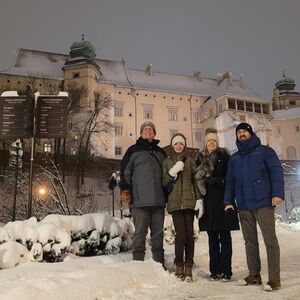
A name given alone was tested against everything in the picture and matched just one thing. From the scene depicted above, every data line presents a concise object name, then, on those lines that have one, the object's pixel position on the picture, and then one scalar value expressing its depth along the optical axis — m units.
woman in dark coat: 4.34
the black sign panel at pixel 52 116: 7.58
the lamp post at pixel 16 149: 12.44
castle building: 37.16
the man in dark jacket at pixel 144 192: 4.52
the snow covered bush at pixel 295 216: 16.77
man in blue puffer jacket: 3.86
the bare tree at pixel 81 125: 25.35
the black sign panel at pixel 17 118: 7.42
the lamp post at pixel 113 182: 14.54
